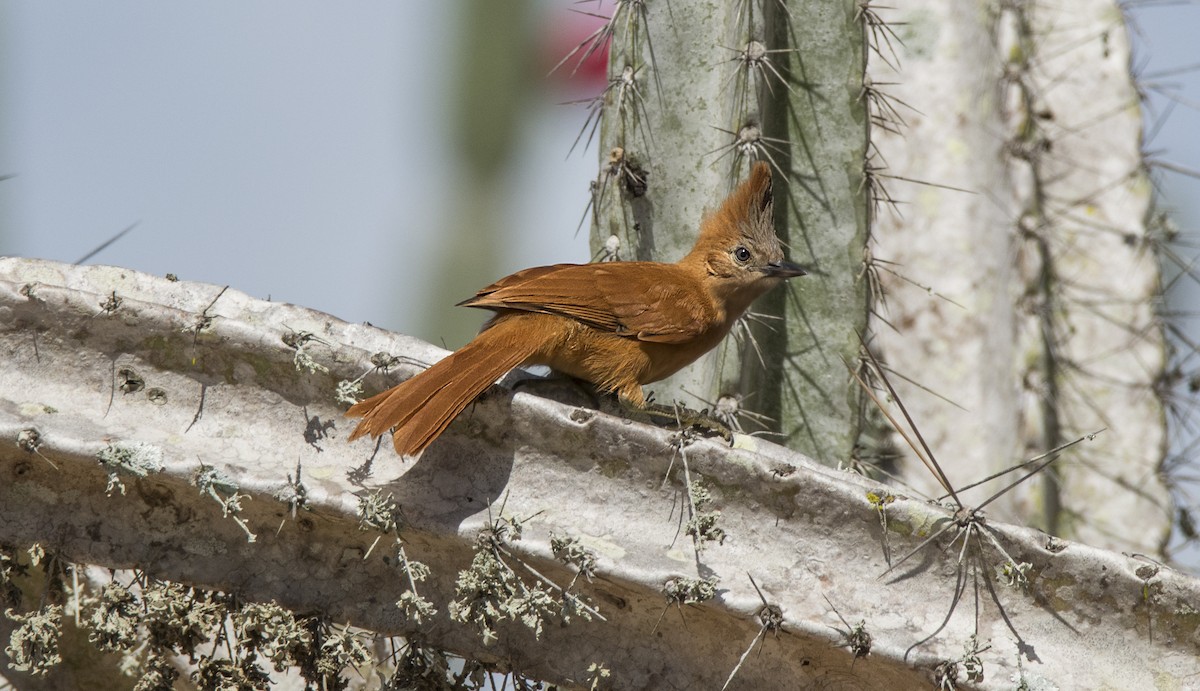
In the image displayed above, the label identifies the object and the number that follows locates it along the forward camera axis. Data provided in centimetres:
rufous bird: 721
